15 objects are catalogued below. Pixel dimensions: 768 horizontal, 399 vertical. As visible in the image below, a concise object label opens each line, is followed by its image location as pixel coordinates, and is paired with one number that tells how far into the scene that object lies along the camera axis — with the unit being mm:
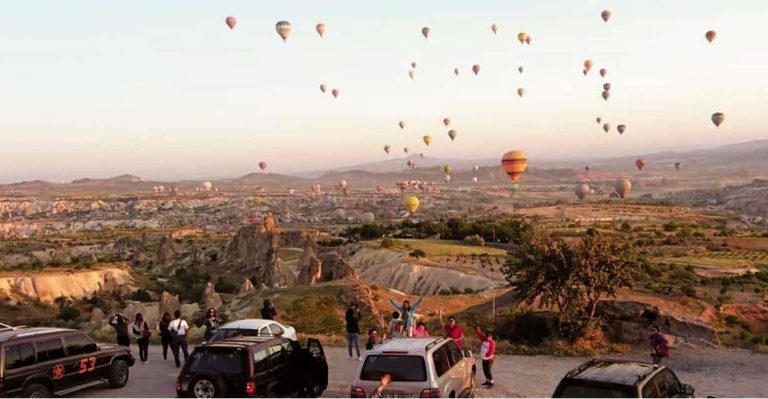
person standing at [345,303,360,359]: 19453
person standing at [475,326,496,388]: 16391
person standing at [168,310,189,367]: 19047
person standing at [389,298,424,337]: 19172
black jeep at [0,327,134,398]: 13531
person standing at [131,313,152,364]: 19953
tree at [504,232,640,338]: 24483
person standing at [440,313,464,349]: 17406
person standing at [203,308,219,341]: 19744
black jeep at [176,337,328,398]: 13047
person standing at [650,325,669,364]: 16734
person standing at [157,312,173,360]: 19594
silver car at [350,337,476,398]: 11703
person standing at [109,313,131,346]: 19859
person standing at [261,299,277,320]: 21047
